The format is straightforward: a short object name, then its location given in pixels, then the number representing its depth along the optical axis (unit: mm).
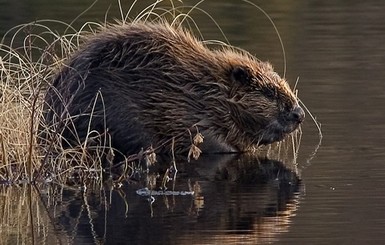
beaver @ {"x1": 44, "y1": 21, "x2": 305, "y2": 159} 19094
